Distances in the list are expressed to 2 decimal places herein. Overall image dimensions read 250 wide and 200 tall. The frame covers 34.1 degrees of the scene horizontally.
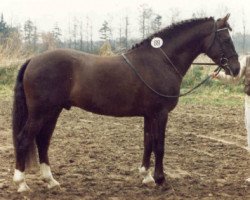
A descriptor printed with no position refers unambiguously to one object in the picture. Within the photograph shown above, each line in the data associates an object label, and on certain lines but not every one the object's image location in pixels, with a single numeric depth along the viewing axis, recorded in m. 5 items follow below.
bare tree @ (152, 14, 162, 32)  42.41
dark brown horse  5.13
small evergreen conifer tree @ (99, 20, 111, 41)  45.59
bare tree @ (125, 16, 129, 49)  46.45
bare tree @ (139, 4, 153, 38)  41.06
